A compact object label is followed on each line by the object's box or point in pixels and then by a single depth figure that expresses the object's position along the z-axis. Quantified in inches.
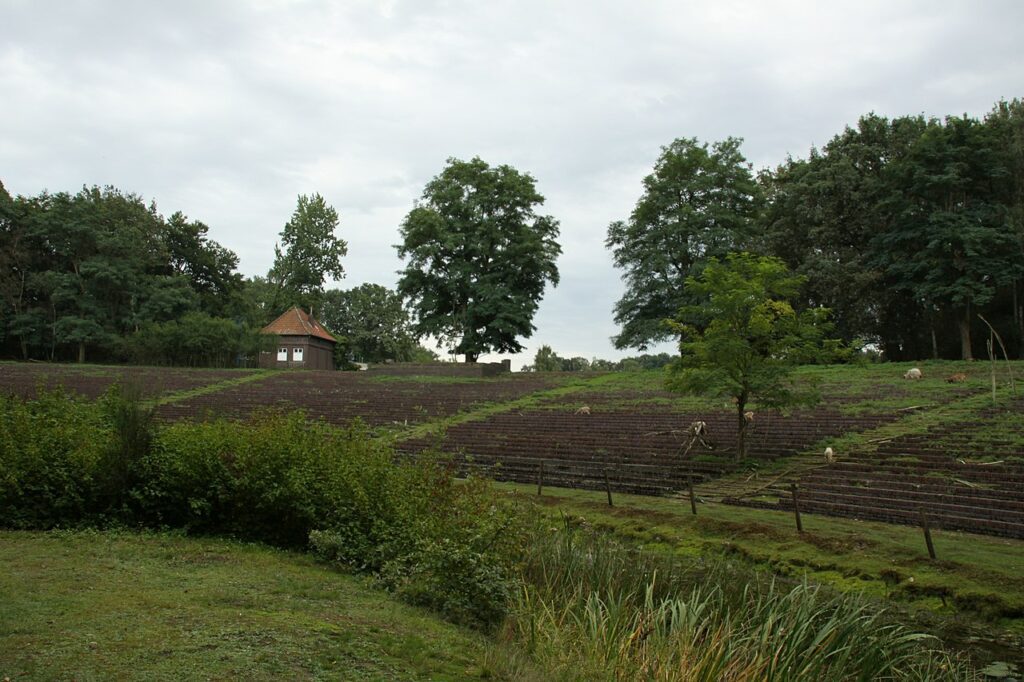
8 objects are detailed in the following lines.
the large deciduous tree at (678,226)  2063.2
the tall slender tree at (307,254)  3245.6
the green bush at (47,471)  439.5
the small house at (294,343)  2650.1
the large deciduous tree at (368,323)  3129.9
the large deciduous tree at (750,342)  815.7
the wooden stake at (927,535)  453.1
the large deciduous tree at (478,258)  2345.0
